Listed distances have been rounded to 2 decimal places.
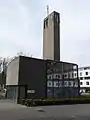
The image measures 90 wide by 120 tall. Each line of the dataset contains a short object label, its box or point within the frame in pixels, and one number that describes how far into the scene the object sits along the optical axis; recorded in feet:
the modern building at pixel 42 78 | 52.73
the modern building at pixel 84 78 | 138.54
